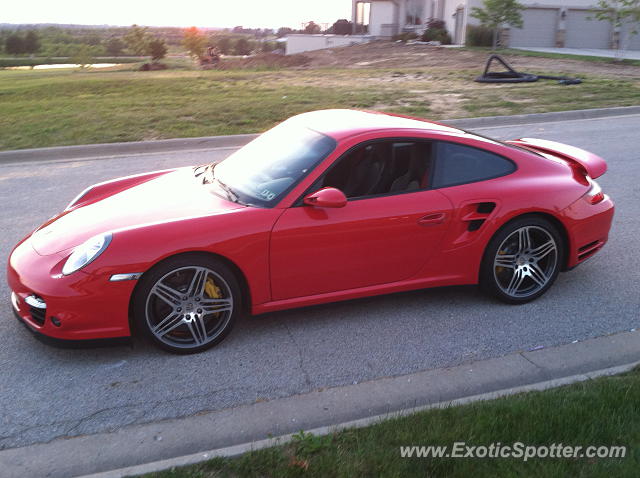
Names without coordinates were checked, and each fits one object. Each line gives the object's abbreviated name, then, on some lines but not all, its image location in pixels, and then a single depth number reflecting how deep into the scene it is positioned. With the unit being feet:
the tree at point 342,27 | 184.24
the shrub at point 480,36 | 127.03
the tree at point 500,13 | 112.37
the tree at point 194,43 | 116.47
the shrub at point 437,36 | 140.36
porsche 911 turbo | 13.32
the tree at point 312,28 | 200.54
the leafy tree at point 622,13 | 85.79
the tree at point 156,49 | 106.52
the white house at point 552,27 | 138.92
